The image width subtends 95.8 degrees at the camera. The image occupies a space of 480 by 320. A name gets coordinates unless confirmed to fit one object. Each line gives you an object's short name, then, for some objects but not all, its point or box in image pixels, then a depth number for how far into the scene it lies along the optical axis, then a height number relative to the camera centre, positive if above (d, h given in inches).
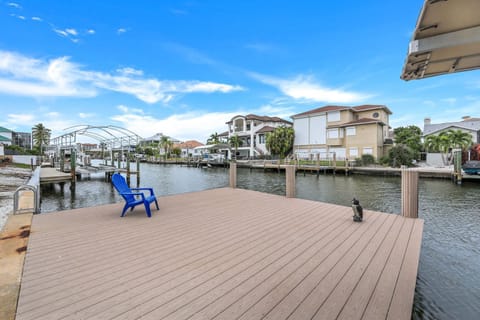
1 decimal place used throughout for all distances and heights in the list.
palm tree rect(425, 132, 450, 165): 1002.8 +62.6
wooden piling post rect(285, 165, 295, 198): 277.7 -29.9
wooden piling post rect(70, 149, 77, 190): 537.8 -24.3
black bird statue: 175.6 -44.5
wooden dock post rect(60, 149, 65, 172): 737.6 -1.8
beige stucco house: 1040.8 +137.4
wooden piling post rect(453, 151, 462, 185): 595.8 -34.9
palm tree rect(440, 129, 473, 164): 975.6 +74.7
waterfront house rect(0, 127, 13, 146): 841.8 +175.4
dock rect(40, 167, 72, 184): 489.9 -44.4
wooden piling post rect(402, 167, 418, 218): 180.4 -31.0
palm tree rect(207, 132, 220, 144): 1941.4 +179.6
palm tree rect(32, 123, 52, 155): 2185.3 +264.9
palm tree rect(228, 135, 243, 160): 1573.6 +121.9
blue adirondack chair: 194.7 -32.9
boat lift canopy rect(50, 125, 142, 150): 661.3 +82.1
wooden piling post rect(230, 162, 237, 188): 360.5 -29.8
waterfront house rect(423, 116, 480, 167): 1029.3 +165.9
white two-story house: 1524.4 +200.5
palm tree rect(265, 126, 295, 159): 1296.8 +112.5
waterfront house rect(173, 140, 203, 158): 2588.1 +187.3
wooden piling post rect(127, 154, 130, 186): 659.1 -30.7
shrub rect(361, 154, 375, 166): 1013.2 -13.3
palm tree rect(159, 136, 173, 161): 2212.1 +160.4
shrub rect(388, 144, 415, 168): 919.7 +3.8
